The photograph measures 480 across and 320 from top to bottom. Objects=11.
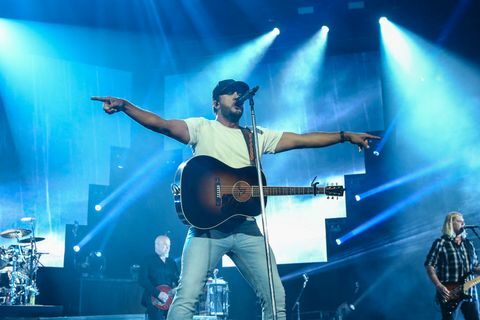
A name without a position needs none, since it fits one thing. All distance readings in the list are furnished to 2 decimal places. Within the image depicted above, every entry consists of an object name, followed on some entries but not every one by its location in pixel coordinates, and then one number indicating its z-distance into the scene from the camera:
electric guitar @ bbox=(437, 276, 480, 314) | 7.22
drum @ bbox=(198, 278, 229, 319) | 10.31
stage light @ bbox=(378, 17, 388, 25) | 11.24
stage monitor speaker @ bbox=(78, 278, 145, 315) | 9.92
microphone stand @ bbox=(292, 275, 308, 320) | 9.84
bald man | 8.35
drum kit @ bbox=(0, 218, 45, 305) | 9.52
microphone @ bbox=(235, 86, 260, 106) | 3.57
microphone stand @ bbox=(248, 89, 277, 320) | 3.44
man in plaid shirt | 7.25
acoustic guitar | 3.63
